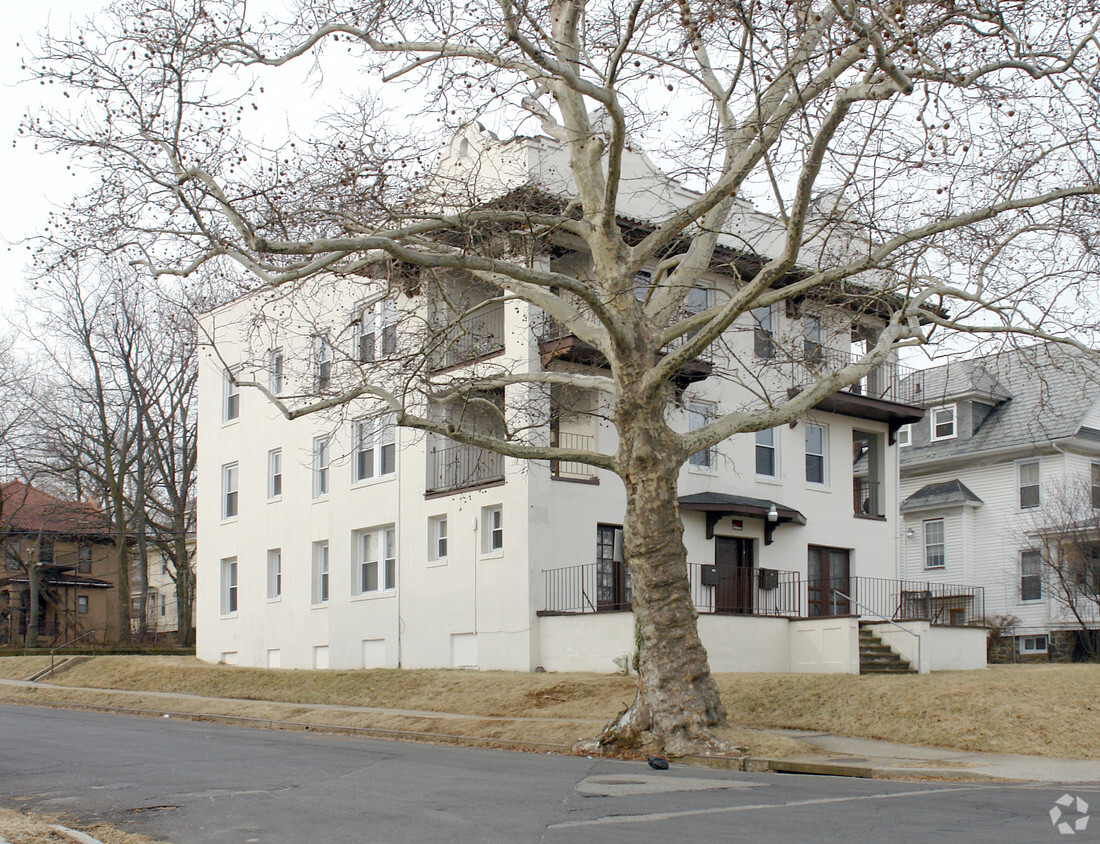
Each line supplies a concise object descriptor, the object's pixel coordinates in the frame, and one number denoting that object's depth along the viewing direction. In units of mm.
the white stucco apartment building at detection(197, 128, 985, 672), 23594
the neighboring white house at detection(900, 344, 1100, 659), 36188
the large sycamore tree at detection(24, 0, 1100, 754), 12477
